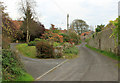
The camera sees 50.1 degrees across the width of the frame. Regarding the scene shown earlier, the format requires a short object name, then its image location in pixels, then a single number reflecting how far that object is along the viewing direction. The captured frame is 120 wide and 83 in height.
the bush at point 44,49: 14.86
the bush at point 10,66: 5.97
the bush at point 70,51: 18.27
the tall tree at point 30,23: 24.03
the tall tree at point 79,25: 68.56
